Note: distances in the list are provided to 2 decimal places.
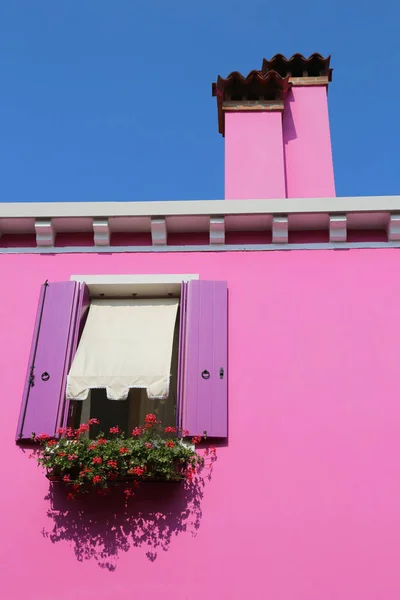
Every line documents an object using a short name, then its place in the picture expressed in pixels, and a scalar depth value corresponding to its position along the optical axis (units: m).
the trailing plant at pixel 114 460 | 4.84
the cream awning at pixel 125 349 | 5.42
